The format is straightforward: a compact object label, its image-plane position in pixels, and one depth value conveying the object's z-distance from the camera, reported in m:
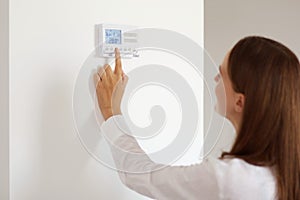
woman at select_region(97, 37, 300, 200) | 1.73
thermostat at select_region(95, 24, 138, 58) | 1.95
